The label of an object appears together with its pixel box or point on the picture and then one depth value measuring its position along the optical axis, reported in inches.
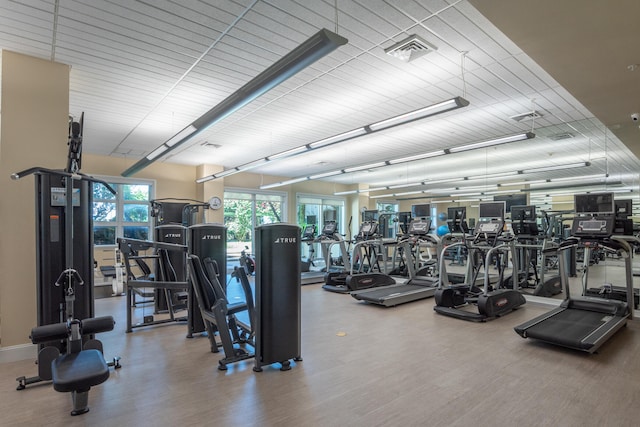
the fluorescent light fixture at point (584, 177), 279.8
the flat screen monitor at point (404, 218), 372.2
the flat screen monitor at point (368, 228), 335.6
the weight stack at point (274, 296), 128.6
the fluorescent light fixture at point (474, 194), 538.8
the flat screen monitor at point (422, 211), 294.0
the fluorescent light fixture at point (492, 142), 218.4
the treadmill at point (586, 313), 146.0
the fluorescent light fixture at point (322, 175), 380.4
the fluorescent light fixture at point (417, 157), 267.1
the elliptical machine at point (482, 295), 195.8
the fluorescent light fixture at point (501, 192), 414.4
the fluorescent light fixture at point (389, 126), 171.6
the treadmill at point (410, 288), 233.6
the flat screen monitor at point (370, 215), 361.3
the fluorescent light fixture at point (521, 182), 387.9
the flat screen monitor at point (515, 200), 303.3
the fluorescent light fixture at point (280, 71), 110.0
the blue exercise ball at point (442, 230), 545.8
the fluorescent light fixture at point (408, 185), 483.6
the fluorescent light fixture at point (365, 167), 326.0
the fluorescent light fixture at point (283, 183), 411.2
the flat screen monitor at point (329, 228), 361.9
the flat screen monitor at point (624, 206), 238.8
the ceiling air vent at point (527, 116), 243.4
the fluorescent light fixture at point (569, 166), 311.9
